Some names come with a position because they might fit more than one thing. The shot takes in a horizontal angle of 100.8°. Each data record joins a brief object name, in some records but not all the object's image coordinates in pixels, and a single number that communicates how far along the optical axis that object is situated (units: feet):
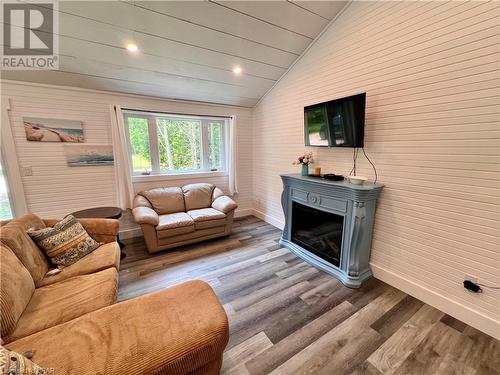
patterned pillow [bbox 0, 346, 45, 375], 2.39
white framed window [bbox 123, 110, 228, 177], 11.28
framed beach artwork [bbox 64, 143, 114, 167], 9.50
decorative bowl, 7.12
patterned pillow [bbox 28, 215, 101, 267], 5.87
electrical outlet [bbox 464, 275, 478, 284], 5.58
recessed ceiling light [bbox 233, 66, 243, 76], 9.75
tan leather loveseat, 9.34
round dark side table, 8.43
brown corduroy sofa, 3.25
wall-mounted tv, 6.95
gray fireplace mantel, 6.96
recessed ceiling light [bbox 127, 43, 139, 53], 7.61
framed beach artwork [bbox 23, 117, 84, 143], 8.69
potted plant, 9.30
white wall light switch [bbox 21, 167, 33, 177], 8.73
